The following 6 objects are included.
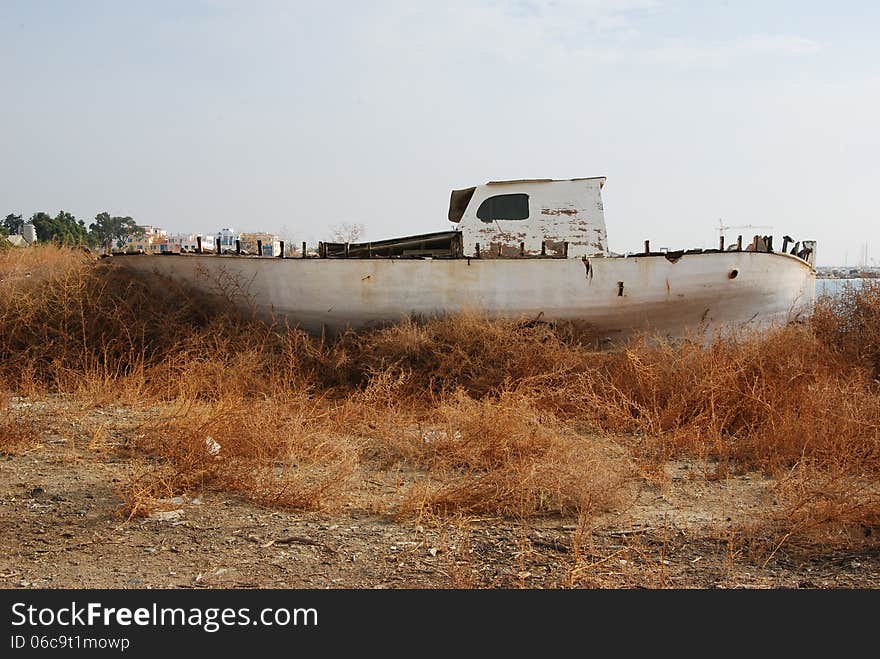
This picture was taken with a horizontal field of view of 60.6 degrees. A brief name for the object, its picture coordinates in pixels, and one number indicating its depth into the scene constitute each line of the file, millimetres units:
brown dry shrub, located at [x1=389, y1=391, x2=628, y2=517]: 5191
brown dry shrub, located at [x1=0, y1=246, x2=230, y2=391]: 9078
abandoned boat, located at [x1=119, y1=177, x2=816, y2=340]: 10516
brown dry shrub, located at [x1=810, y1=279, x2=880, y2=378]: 9391
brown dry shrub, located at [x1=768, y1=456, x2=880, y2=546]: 4730
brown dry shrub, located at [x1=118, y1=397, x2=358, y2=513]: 5324
